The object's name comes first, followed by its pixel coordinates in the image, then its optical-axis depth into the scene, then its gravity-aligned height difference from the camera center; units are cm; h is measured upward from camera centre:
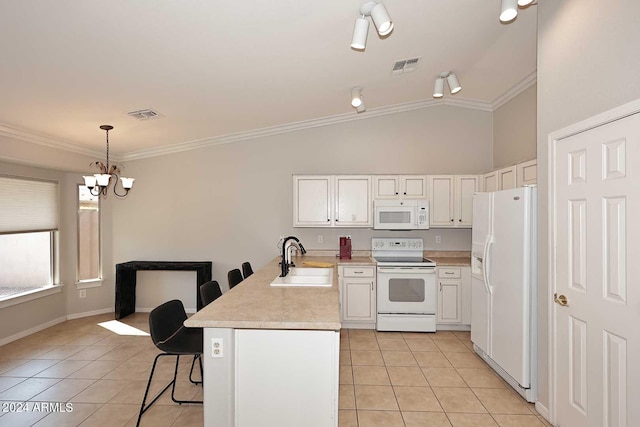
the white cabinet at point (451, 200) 450 +19
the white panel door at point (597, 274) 175 -37
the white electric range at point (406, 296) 418 -104
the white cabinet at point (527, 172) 309 +40
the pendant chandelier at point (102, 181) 340 +36
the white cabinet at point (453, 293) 421 -101
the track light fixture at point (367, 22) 217 +130
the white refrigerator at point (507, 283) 263 -61
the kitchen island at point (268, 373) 187 -90
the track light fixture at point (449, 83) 360 +146
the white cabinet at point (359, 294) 425 -103
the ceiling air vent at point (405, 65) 337 +156
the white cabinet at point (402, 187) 452 +37
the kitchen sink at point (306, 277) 283 -60
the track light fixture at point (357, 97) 371 +136
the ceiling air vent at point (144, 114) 356 +111
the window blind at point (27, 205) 387 +13
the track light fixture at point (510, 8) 217 +137
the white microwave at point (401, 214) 443 +0
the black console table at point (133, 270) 475 -85
